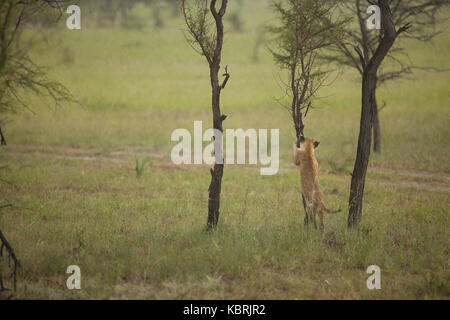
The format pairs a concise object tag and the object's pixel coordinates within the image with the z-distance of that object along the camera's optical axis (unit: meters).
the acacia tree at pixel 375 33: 26.81
